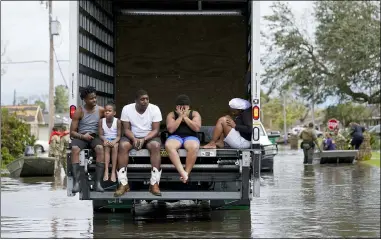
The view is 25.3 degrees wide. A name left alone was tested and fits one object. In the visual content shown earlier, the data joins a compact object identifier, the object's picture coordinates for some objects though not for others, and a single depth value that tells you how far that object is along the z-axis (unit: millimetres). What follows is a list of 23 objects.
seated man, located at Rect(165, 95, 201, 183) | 12461
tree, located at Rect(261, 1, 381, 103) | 39406
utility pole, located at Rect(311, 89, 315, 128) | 46312
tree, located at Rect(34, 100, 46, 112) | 146500
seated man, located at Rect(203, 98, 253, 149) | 12969
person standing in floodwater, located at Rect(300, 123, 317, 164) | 33125
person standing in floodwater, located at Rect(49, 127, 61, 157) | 26281
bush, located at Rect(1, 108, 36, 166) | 31594
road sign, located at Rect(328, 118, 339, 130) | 39731
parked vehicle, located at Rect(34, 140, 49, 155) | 59212
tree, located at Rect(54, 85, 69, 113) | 124650
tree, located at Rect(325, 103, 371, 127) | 72975
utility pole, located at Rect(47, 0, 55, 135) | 42812
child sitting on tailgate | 12492
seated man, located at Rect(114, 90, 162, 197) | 12398
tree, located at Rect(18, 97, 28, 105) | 130812
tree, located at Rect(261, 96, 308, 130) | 128625
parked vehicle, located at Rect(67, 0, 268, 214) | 15383
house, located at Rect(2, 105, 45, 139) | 92388
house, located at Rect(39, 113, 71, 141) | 94669
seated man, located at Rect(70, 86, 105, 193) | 12516
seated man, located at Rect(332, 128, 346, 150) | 36719
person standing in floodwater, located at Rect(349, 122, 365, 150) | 35688
